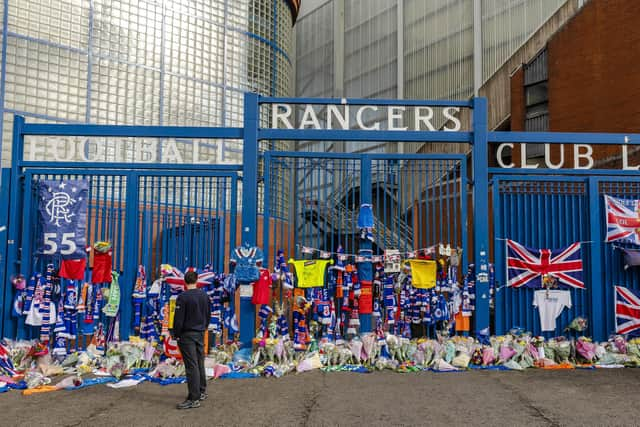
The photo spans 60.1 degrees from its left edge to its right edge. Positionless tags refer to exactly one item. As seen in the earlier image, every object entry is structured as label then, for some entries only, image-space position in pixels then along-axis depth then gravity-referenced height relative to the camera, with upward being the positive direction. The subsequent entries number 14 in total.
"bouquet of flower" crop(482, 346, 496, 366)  7.96 -1.60
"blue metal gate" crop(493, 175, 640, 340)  8.59 +0.17
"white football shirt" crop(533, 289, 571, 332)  8.52 -0.87
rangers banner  8.38 +0.37
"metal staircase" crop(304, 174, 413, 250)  8.58 +0.46
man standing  6.05 -1.02
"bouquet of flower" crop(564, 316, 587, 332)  8.41 -1.19
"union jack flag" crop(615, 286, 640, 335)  8.53 -0.99
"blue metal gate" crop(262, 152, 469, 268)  8.58 +1.00
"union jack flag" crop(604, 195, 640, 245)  8.66 +0.43
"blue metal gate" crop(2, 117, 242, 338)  8.45 +0.41
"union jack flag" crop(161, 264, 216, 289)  8.28 -0.53
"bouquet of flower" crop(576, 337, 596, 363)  8.13 -1.51
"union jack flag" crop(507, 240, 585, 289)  8.59 -0.31
